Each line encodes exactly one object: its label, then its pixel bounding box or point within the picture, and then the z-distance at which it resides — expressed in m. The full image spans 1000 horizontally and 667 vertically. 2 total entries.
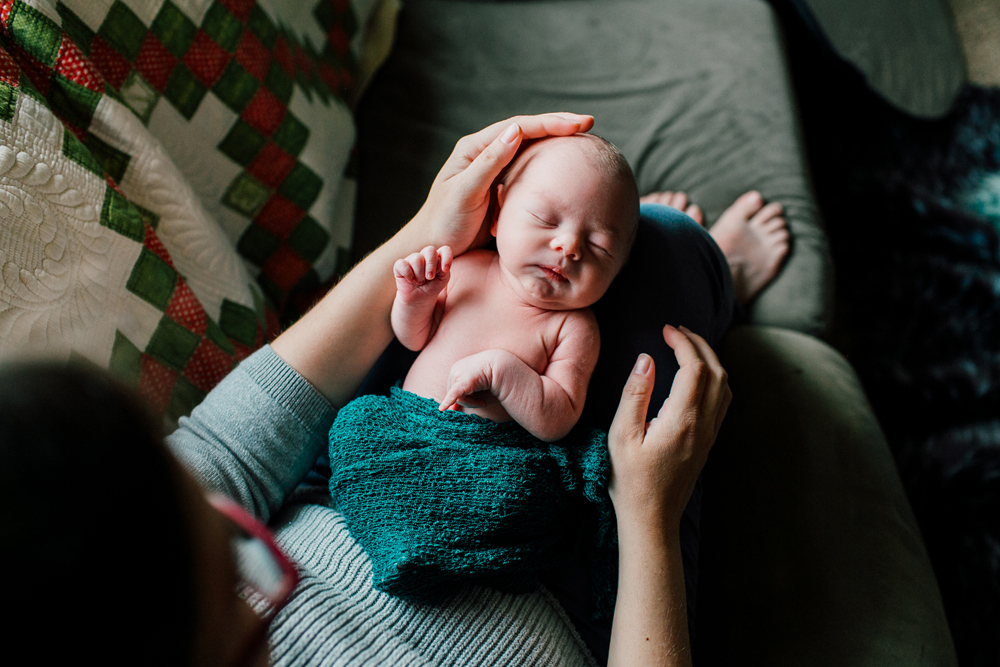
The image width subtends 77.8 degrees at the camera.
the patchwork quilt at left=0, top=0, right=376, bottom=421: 0.77
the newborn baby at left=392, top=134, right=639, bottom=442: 0.81
